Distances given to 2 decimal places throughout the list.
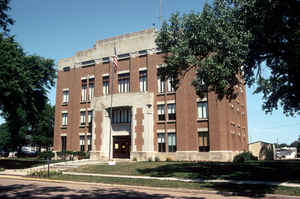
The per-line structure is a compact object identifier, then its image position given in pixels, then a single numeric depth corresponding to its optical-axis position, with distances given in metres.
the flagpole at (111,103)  33.21
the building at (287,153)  71.72
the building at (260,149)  46.56
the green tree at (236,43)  16.25
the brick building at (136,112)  33.00
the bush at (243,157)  30.73
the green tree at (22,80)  26.48
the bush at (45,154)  42.50
